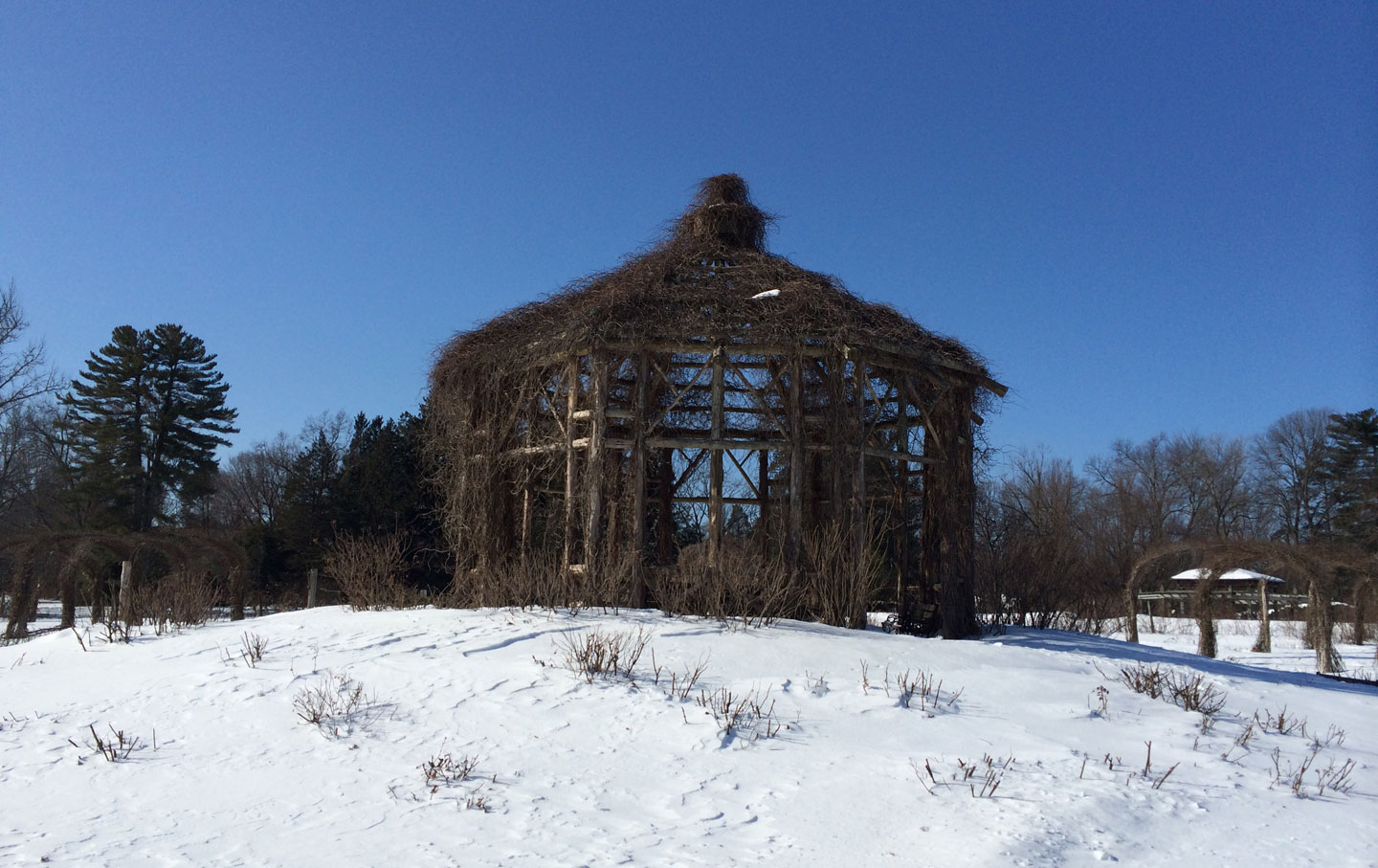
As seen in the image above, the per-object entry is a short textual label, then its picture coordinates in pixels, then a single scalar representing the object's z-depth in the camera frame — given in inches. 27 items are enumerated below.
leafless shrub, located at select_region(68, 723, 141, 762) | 250.8
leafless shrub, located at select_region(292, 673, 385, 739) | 268.1
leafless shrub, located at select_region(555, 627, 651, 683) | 305.6
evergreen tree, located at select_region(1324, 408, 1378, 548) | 1526.8
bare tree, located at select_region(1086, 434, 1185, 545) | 1870.1
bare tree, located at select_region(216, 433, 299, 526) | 1912.2
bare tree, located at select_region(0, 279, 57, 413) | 1094.4
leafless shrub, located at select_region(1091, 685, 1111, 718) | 293.7
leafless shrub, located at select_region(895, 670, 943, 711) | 289.4
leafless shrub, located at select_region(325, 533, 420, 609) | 475.2
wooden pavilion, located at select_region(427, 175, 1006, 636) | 454.0
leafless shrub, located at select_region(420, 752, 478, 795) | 224.1
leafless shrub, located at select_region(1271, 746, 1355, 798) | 237.5
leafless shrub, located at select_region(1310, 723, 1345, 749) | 280.8
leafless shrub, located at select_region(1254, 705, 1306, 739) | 290.0
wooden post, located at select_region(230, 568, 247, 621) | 688.4
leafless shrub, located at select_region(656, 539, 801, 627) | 389.4
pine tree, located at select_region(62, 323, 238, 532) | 1343.5
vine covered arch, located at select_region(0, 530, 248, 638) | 647.8
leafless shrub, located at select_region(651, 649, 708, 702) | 288.0
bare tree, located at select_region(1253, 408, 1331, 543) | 1782.7
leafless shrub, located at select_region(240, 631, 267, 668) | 345.2
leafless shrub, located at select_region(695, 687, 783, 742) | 258.7
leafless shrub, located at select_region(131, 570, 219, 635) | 470.9
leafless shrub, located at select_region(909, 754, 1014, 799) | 220.8
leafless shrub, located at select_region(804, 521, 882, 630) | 418.3
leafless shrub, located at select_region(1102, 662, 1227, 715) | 303.9
